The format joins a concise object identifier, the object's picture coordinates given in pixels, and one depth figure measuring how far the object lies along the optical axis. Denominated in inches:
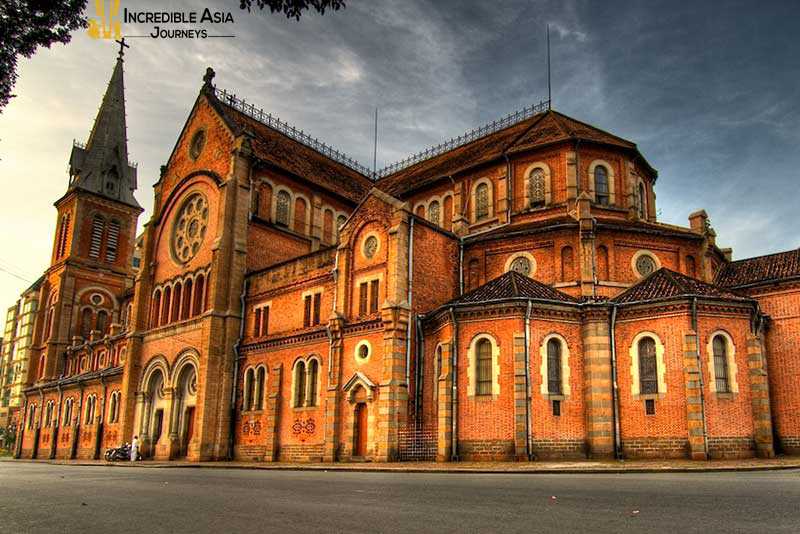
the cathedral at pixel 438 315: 980.6
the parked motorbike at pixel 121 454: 1539.1
